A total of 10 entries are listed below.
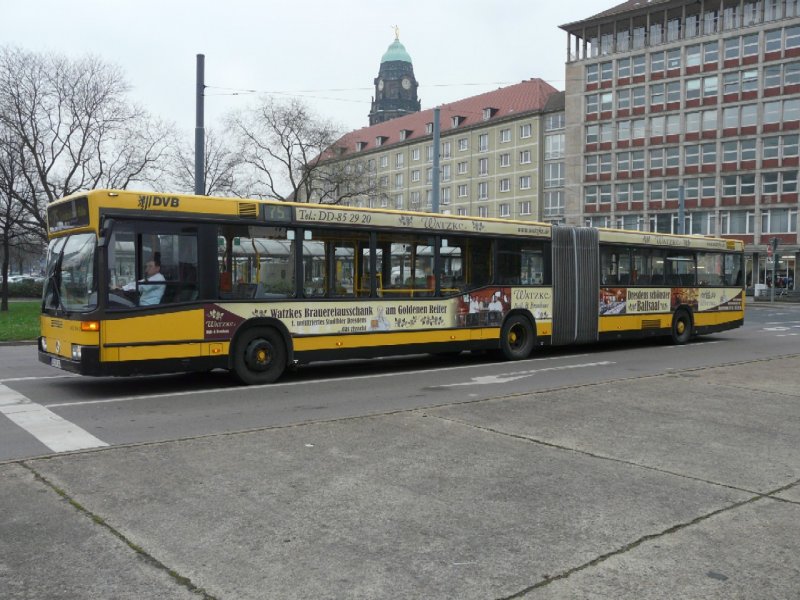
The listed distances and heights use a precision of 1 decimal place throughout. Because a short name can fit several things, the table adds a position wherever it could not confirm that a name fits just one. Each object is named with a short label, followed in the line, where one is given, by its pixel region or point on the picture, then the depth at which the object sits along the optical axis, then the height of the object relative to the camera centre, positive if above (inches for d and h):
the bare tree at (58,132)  1244.5 +233.3
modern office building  2458.2 +535.2
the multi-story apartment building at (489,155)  3233.3 +543.8
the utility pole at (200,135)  678.5 +122.3
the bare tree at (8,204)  1238.9 +109.6
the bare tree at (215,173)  1740.9 +222.2
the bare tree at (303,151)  1940.2 +306.2
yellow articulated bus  384.8 -9.7
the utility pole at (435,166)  921.5 +127.9
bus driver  389.1 -10.0
